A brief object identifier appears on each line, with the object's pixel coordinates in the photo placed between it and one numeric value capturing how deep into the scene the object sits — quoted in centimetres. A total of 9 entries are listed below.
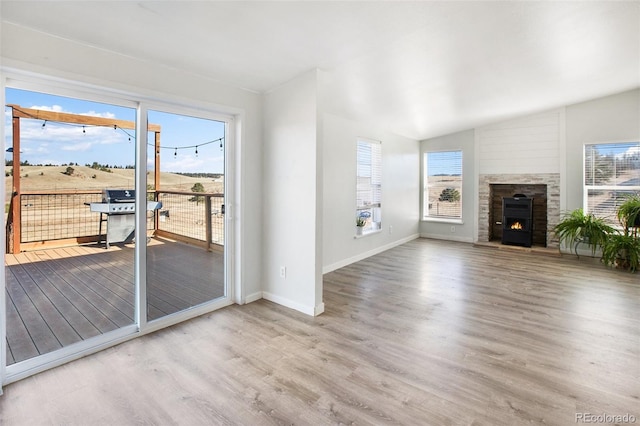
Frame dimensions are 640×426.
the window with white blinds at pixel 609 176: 544
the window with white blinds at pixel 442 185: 728
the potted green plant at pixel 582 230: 526
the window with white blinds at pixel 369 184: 545
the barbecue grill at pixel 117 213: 261
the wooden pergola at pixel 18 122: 216
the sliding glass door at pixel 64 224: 221
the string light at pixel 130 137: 228
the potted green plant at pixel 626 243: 477
